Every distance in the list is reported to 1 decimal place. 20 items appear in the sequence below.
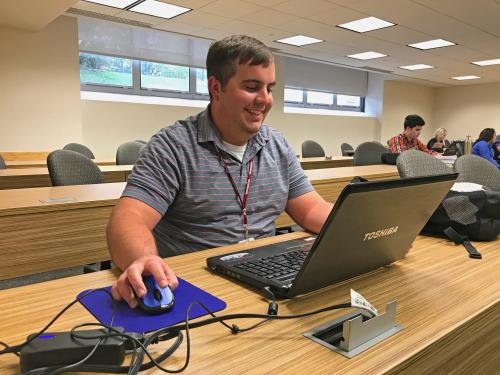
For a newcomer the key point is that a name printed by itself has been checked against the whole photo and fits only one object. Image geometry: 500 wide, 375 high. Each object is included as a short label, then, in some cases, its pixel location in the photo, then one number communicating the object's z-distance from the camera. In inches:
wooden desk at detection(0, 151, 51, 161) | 214.7
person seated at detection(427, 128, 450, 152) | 282.1
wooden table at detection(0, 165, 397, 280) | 64.1
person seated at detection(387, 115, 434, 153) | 177.0
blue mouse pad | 24.4
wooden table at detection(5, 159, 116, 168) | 169.3
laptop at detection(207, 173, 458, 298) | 25.1
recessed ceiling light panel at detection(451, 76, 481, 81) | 411.8
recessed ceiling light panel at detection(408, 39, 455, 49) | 255.4
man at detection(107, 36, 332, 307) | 45.2
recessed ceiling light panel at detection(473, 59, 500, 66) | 323.3
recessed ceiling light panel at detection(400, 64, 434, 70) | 342.3
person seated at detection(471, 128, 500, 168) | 219.5
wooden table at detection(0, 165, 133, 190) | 124.6
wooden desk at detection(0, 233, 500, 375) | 21.0
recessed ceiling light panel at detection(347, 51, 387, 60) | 293.1
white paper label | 23.7
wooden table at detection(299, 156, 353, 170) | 192.6
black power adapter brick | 19.1
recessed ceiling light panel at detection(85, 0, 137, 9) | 182.5
